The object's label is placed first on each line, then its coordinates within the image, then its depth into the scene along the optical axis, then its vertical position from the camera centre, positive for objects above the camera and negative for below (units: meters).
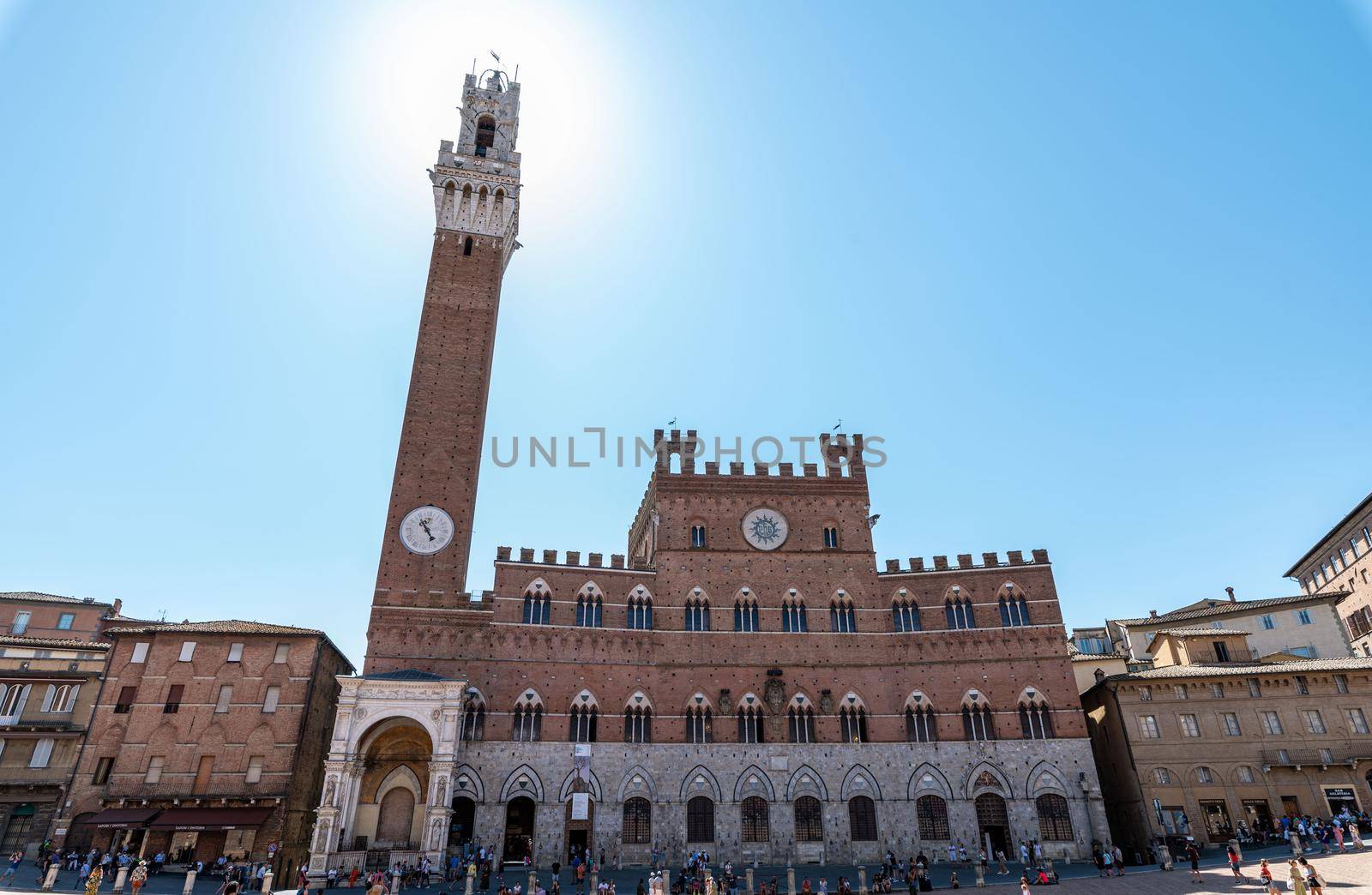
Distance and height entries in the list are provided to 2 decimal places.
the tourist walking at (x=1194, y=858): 29.94 -1.06
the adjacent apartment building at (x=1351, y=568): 46.28 +14.80
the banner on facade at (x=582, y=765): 37.19 +2.94
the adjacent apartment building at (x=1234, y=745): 36.84 +3.64
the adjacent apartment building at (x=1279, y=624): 46.41 +11.30
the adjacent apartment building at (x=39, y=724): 35.81 +4.85
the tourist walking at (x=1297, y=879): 21.34 -1.31
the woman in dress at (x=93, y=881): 22.98 -1.21
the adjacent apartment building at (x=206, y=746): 34.38 +3.79
